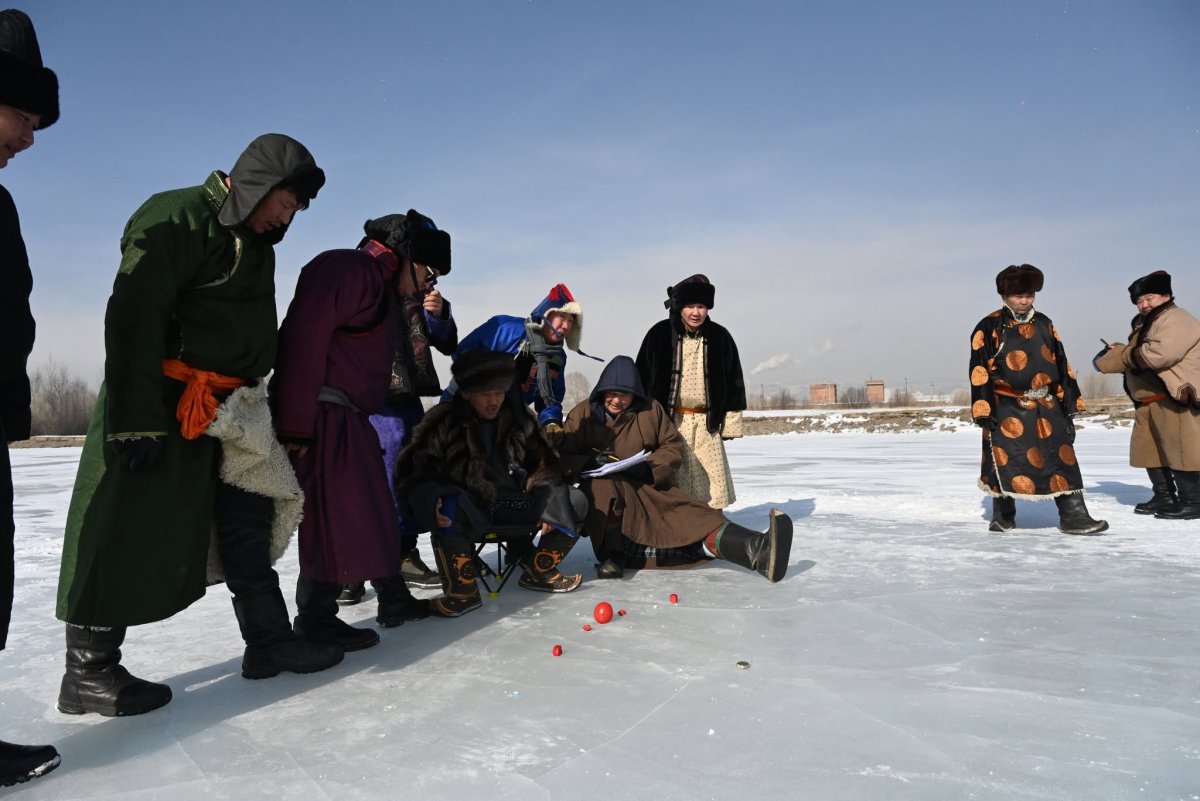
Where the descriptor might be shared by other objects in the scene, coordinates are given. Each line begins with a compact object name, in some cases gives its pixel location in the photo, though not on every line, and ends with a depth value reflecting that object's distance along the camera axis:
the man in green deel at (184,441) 2.01
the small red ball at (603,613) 2.92
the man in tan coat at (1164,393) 5.07
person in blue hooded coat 3.78
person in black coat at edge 1.72
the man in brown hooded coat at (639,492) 3.51
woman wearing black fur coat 4.48
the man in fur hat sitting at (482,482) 3.13
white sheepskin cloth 2.22
